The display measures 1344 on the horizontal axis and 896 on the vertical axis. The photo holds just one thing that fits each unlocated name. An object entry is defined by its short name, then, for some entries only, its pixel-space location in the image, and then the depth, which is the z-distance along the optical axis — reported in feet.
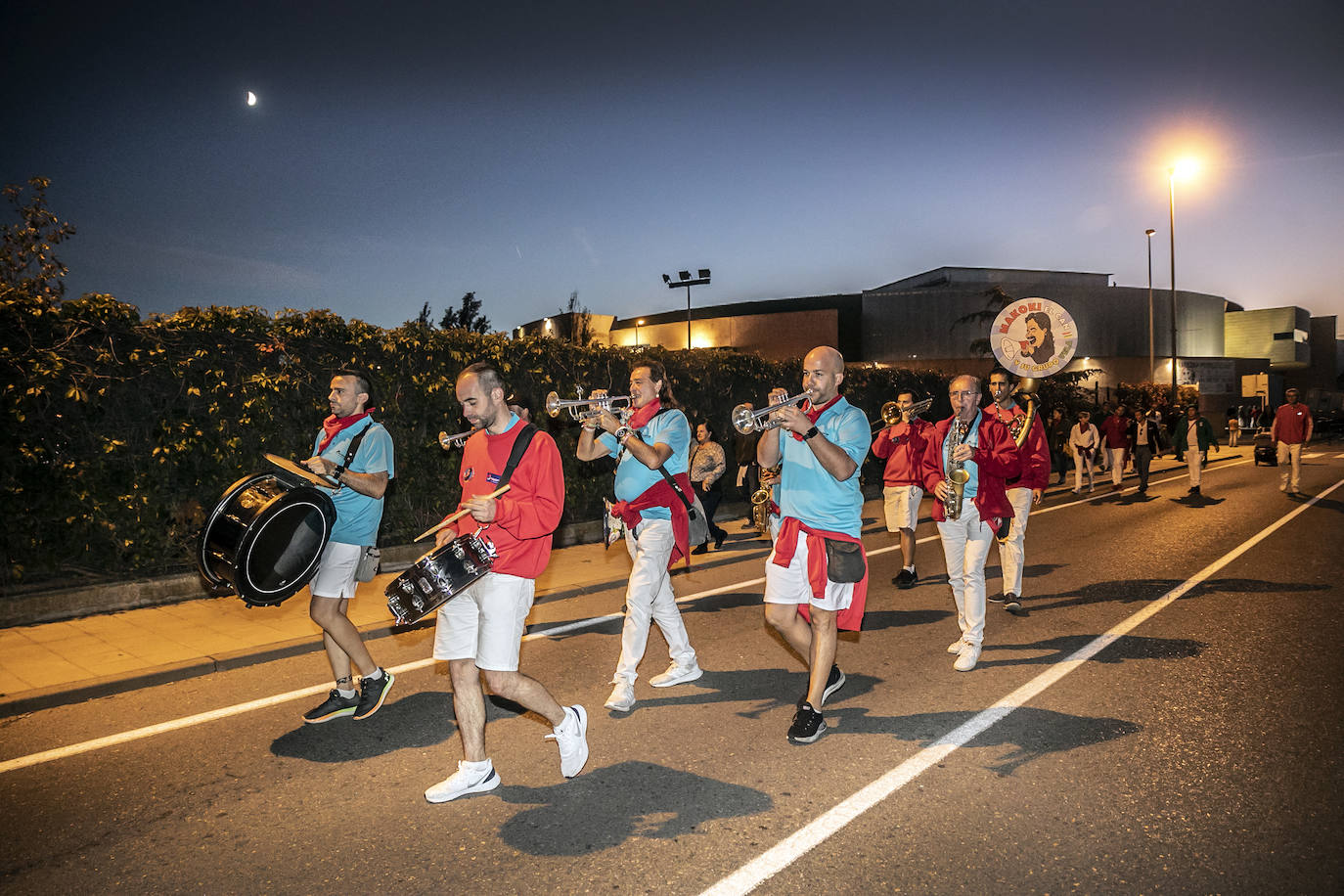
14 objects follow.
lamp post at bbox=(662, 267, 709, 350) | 110.01
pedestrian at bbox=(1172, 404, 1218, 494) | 55.93
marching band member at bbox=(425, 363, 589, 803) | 12.04
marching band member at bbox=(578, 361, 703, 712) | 16.47
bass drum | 14.02
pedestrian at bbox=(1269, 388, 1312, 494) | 53.26
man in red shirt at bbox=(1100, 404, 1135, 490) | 58.75
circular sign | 25.26
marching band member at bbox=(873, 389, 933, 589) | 28.30
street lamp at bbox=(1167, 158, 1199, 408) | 98.08
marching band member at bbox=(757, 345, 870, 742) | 13.96
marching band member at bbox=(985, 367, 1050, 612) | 23.04
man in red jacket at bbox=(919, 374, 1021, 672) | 18.75
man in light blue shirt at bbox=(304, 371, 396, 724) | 15.14
